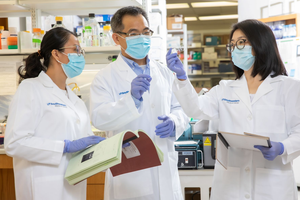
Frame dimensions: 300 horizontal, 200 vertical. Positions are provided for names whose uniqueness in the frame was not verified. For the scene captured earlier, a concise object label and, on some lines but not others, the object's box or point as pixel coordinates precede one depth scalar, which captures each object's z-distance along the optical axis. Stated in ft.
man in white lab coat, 5.63
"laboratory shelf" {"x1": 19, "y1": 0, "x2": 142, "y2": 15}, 9.72
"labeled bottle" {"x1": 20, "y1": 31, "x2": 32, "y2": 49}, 9.98
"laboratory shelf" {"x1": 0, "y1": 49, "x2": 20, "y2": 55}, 10.00
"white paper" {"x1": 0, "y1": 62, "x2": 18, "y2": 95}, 11.16
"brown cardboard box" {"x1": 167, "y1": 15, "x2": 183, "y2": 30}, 23.73
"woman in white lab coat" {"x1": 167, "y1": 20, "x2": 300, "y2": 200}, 5.30
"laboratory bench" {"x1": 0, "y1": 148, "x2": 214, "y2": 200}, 9.00
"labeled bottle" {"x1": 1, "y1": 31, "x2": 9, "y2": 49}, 10.25
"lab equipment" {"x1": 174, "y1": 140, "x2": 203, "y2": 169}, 9.03
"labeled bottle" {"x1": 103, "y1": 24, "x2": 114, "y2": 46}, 9.77
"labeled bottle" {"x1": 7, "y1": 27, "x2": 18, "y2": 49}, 10.11
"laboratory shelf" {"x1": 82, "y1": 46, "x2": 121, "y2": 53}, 9.55
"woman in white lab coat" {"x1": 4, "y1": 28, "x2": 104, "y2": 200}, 5.16
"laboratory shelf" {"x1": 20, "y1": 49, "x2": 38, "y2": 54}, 9.94
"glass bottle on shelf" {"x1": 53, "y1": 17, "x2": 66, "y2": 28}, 9.45
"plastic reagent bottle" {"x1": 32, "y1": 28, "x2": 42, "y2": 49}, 9.93
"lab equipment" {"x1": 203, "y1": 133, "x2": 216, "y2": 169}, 8.95
